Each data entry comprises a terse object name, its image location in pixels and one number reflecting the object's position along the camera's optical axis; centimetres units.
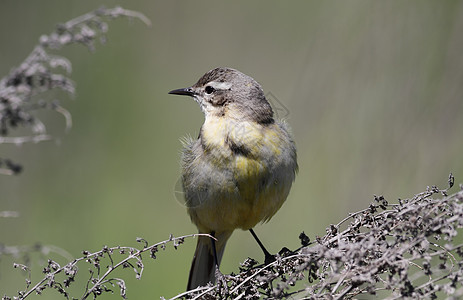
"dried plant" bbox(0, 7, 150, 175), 421
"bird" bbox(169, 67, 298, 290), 791
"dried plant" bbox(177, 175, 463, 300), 449
